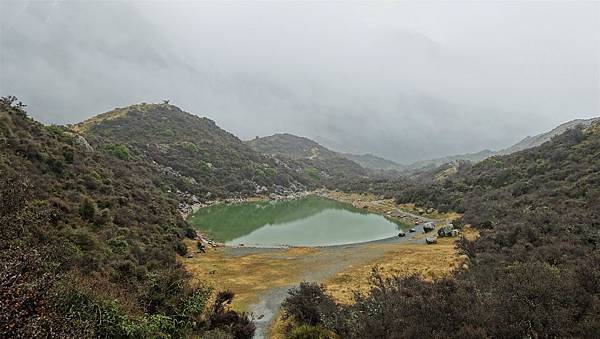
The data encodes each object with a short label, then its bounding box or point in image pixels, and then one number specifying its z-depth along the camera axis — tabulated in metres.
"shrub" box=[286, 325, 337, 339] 11.35
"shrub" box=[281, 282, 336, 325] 12.79
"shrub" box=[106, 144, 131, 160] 51.83
